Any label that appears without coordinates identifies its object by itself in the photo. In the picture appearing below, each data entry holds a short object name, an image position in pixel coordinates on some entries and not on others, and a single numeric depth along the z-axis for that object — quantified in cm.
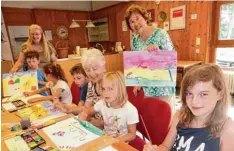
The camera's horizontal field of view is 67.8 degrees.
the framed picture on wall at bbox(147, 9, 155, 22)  450
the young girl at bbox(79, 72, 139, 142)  122
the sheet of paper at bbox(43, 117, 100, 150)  99
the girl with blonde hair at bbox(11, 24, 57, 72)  228
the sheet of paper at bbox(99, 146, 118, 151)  91
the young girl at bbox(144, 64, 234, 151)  82
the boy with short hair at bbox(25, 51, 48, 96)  224
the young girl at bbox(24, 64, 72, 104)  185
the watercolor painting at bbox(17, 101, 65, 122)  141
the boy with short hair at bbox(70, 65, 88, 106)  169
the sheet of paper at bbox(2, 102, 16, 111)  165
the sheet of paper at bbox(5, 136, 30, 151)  96
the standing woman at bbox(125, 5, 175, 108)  153
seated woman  147
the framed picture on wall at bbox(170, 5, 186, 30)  390
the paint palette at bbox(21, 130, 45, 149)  98
